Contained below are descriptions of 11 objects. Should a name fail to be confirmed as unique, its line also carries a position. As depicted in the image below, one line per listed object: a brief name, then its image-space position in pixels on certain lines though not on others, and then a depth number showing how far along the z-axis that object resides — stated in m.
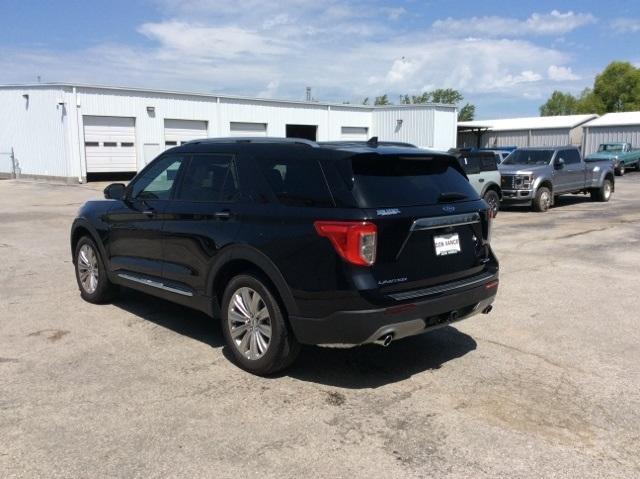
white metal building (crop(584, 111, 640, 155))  44.41
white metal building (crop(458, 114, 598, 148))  49.12
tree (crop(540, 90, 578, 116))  105.93
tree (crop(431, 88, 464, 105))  103.44
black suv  4.05
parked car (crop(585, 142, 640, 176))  35.59
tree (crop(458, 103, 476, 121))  99.62
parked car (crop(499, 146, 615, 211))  16.58
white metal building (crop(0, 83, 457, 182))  26.33
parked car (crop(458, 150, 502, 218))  15.30
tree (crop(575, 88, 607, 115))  77.44
